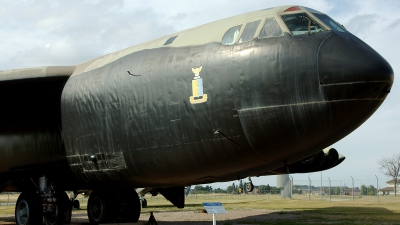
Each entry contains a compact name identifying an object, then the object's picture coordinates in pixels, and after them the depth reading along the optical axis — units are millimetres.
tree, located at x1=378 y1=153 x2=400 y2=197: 70025
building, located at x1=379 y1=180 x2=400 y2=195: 52050
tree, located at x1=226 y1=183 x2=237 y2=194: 65962
